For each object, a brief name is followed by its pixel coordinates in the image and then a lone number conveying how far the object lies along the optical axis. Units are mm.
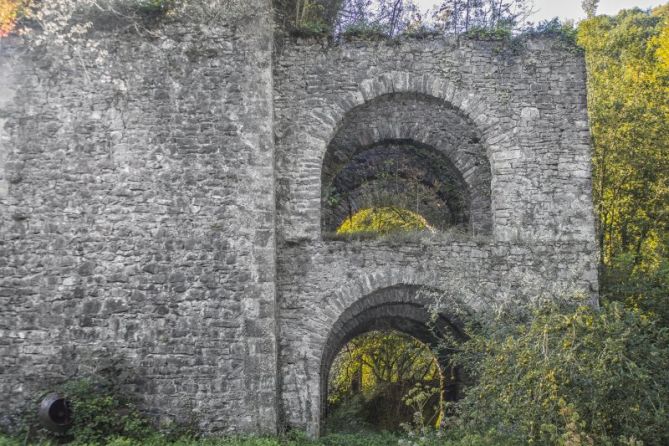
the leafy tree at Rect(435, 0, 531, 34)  10234
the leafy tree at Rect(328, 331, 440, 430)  14836
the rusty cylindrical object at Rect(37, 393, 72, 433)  7699
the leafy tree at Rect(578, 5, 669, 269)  12922
